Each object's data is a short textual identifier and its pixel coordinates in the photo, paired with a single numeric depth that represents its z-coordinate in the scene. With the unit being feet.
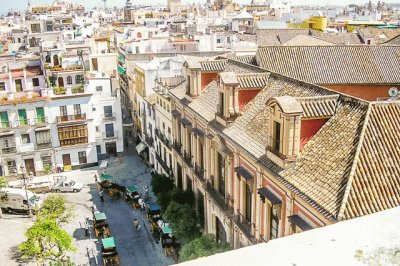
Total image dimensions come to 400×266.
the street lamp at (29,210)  132.78
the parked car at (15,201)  135.13
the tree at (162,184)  126.93
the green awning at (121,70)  254.76
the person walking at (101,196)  143.84
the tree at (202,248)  83.18
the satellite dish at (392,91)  110.11
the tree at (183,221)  101.10
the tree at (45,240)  93.09
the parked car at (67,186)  151.43
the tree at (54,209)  115.23
